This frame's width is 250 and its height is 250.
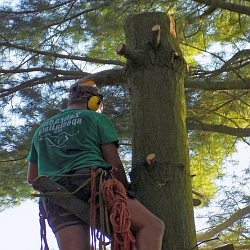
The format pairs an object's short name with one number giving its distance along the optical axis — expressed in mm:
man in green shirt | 4674
